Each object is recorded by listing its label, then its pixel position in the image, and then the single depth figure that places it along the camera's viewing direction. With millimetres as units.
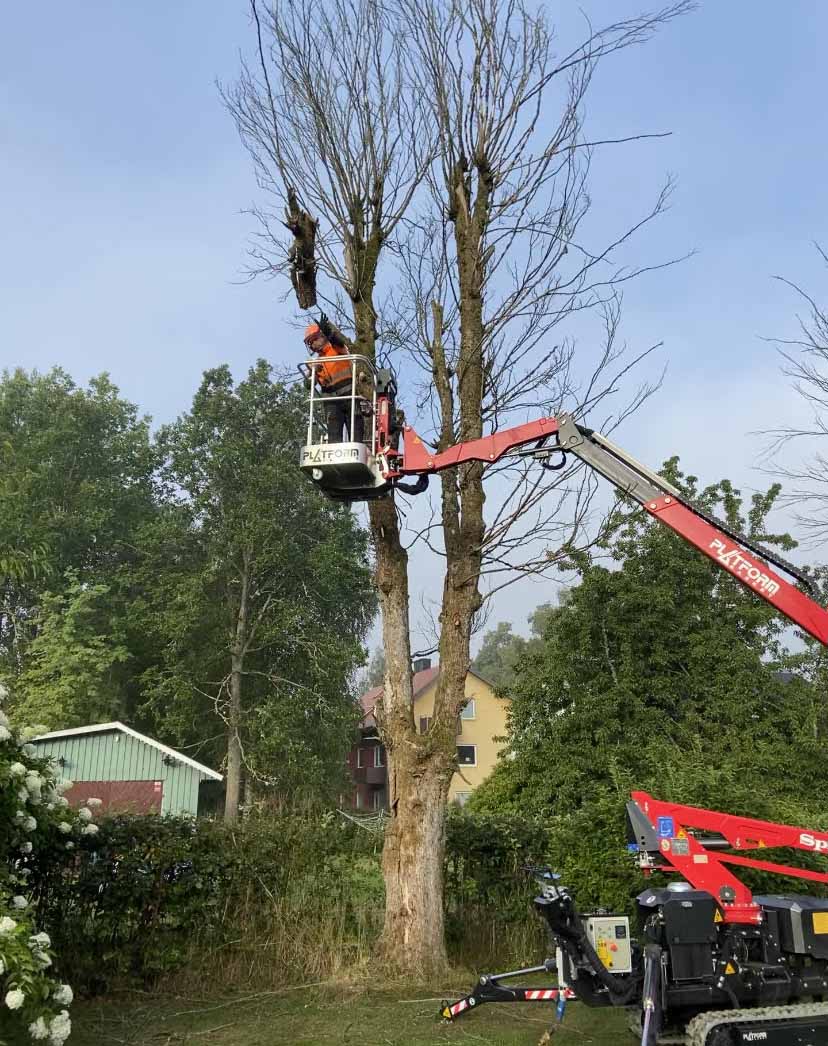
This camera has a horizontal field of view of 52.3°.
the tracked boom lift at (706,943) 4992
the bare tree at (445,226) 8625
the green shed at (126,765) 21328
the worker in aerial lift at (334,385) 7844
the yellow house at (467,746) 39531
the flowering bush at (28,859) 3982
